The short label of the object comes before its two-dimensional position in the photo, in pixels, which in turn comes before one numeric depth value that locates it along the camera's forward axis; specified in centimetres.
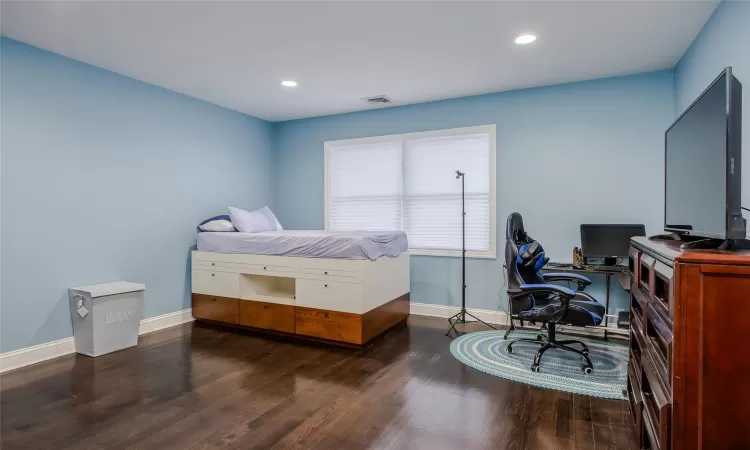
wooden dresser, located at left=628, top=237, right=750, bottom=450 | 121
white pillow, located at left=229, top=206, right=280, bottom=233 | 458
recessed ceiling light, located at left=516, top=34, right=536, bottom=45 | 302
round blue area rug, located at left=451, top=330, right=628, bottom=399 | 276
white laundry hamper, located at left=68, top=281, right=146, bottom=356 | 338
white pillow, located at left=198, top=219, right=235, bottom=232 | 452
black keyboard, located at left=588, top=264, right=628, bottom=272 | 351
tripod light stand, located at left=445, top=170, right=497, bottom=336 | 430
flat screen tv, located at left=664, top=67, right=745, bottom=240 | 145
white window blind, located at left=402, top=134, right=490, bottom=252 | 452
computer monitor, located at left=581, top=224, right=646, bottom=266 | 368
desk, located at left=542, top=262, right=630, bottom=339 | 338
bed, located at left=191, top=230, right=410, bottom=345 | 363
